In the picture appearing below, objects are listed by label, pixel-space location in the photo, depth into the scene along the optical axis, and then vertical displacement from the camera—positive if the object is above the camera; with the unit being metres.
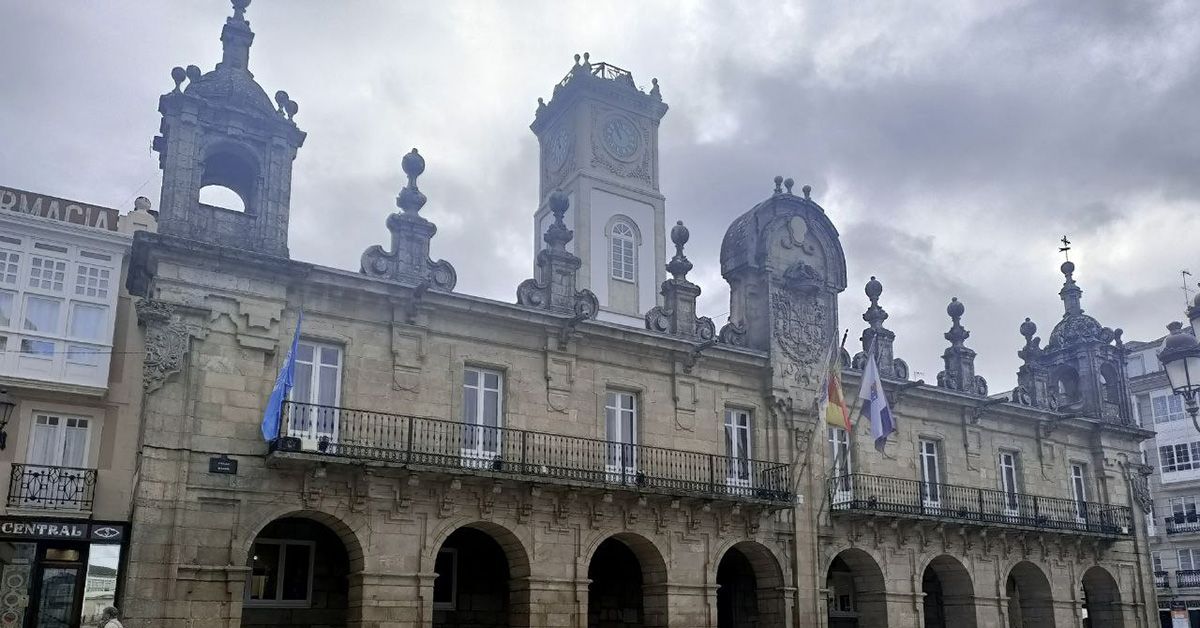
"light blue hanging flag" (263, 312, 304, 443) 16.86 +3.16
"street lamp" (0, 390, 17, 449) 14.13 +2.65
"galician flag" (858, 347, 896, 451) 21.52 +4.18
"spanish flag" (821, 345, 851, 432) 21.44 +4.24
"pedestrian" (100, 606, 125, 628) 13.57 +0.01
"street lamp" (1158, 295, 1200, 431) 13.40 +3.14
